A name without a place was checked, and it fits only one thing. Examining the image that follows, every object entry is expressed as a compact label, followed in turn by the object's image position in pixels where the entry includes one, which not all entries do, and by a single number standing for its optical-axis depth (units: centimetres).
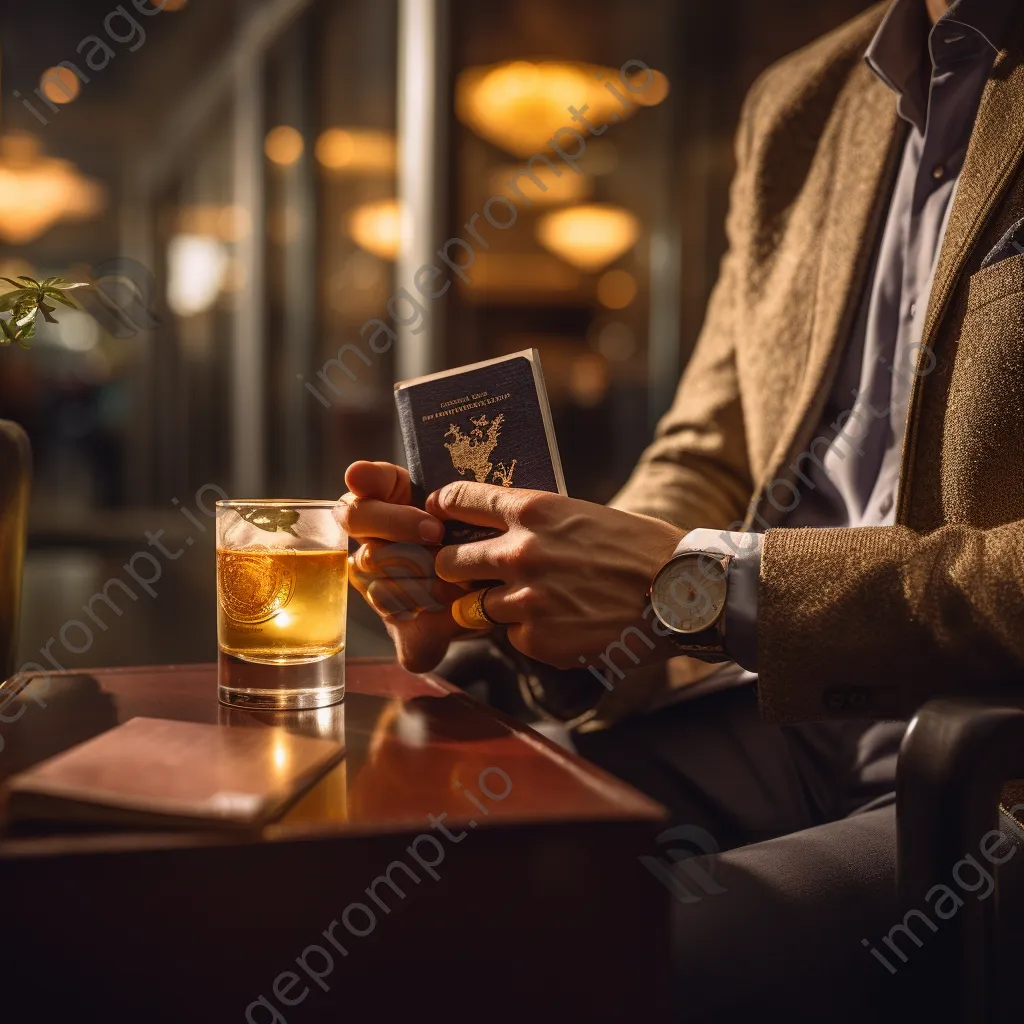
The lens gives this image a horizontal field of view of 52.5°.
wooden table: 54
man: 83
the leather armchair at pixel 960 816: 65
